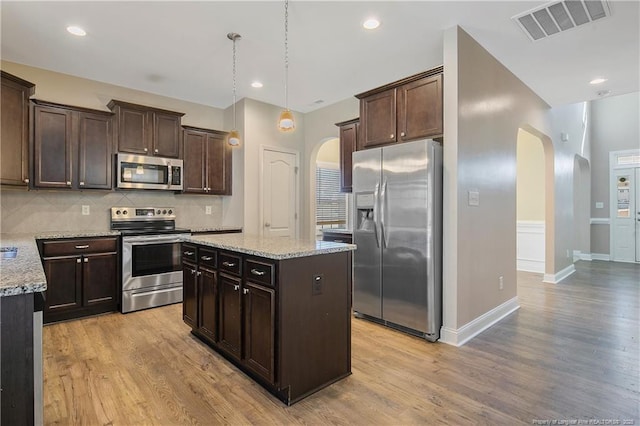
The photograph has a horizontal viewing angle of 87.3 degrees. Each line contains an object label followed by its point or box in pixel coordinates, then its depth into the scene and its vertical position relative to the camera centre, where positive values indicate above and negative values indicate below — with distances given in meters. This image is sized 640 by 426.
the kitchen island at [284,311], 2.04 -0.66
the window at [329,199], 7.07 +0.29
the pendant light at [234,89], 3.21 +1.69
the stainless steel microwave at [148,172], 4.19 +0.52
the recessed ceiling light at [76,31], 3.05 +1.68
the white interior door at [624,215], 7.50 -0.08
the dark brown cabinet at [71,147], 3.66 +0.75
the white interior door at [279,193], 5.27 +0.30
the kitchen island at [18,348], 1.16 -0.48
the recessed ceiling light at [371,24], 2.92 +1.67
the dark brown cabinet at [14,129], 3.22 +0.83
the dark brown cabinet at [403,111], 3.16 +1.04
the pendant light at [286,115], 2.81 +0.83
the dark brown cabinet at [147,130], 4.17 +1.07
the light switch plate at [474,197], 3.18 +0.14
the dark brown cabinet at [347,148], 4.54 +0.89
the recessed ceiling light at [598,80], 4.23 +1.67
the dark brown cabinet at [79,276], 3.50 -0.70
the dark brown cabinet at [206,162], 4.79 +0.75
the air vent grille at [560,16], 2.65 +1.64
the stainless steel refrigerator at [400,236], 3.05 -0.24
